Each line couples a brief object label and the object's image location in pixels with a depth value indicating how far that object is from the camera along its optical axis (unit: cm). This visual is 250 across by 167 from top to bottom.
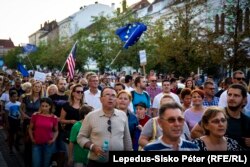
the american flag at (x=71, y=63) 960
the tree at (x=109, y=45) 2080
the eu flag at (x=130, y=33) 1014
